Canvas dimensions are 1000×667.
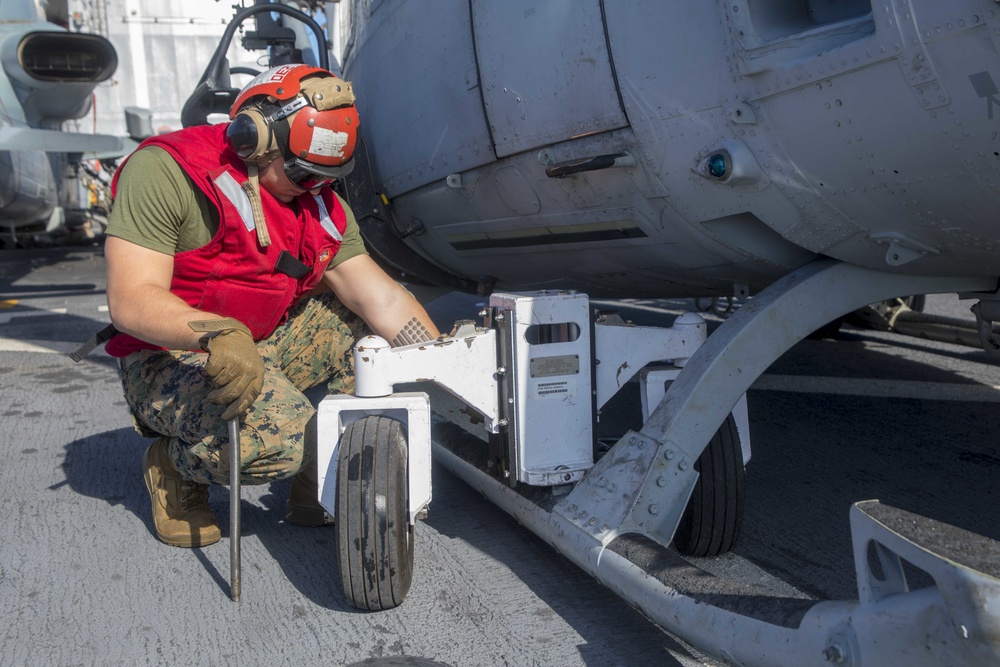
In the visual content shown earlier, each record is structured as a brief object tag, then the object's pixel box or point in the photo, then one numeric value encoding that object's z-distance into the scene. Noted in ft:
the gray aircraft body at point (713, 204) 5.47
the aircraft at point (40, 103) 30.32
